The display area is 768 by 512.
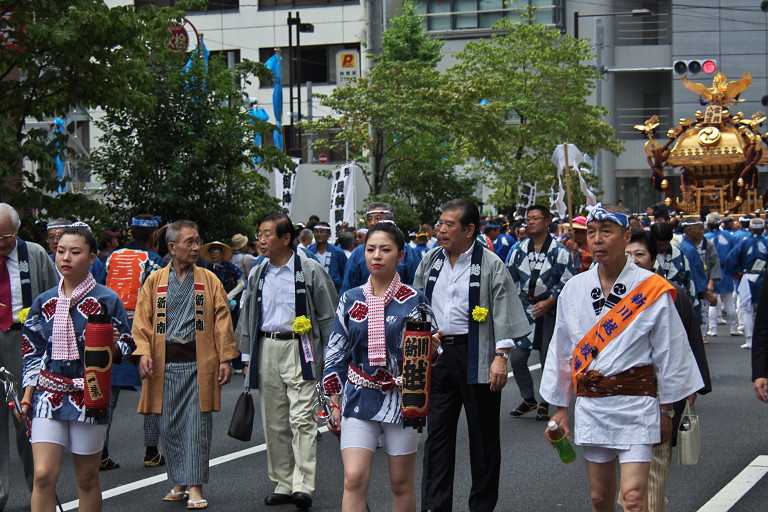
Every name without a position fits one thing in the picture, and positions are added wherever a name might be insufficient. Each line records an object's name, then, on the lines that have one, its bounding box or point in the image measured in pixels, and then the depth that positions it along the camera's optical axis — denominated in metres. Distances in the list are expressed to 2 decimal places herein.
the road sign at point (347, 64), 43.56
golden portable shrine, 35.94
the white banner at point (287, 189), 21.84
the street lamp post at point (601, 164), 33.69
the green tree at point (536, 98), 31.92
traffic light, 36.62
